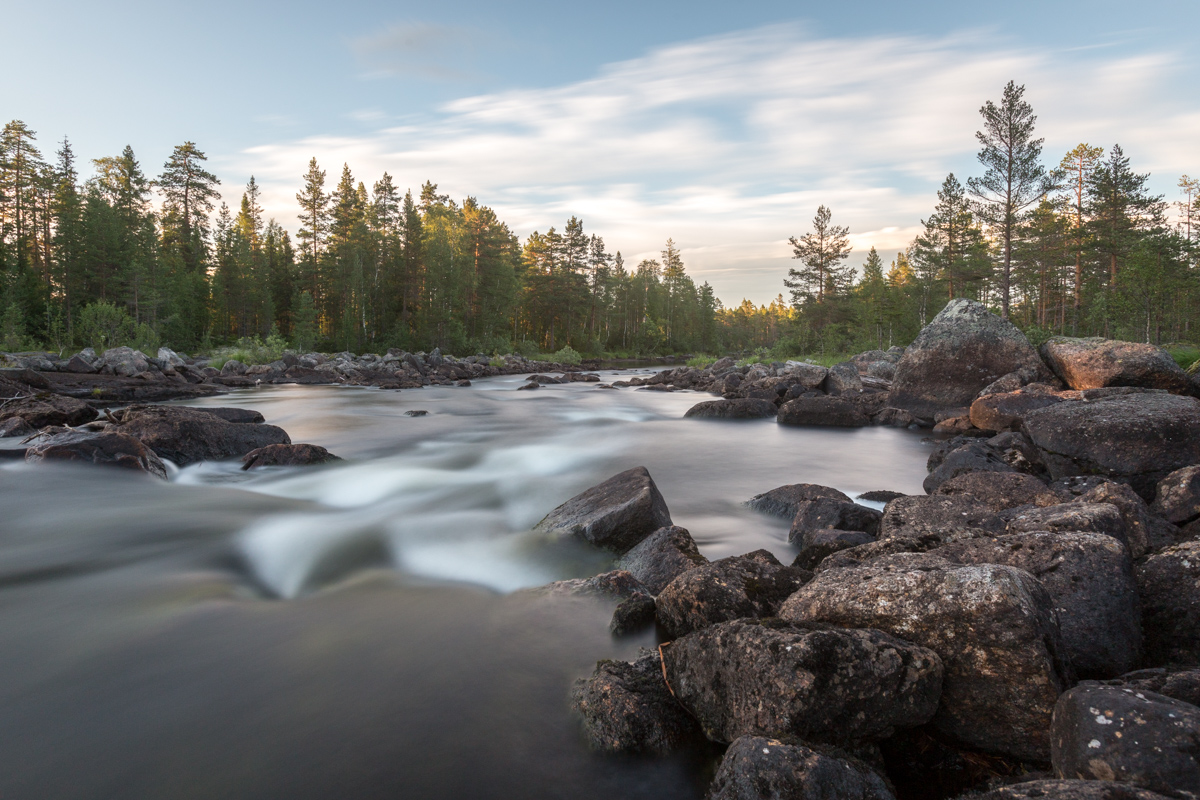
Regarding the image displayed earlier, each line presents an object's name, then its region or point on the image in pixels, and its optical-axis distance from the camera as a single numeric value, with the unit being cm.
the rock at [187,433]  949
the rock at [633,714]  300
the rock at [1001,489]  571
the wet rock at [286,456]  953
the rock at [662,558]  485
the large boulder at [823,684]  255
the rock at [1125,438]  636
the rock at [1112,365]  1170
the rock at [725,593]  362
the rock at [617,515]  587
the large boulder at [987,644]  258
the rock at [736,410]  1762
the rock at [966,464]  757
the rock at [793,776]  220
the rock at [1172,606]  310
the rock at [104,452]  852
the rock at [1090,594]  298
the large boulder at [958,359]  1545
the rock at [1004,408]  1212
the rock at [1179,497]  507
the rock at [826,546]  460
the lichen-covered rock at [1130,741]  191
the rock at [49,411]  1088
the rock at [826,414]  1611
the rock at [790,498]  705
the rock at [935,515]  470
